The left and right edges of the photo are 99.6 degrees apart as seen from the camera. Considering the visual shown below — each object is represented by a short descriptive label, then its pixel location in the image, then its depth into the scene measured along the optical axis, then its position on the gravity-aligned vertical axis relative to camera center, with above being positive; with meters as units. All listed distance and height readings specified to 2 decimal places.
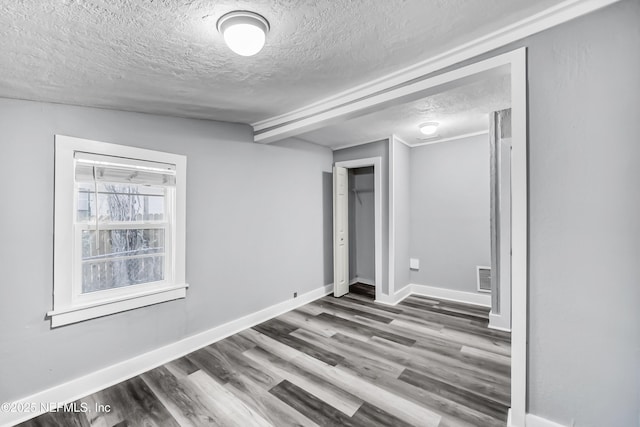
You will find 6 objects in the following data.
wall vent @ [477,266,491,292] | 3.93 -0.95
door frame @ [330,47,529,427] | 1.59 -0.05
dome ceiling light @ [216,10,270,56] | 1.33 +0.92
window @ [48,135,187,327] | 2.08 -0.13
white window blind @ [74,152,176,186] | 2.20 +0.39
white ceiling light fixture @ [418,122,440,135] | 3.38 +1.10
